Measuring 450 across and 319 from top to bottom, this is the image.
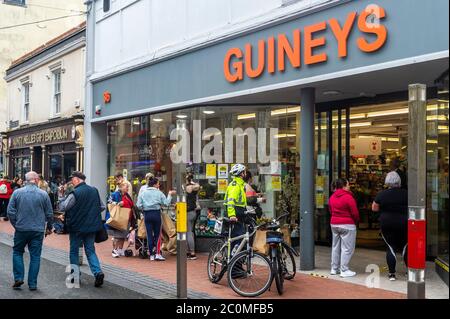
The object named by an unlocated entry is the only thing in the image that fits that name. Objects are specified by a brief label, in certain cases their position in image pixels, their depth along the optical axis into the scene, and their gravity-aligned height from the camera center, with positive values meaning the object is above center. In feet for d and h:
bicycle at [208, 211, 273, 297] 25.86 -4.80
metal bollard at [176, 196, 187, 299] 25.67 -3.86
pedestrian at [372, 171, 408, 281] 29.14 -2.60
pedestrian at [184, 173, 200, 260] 38.19 -3.00
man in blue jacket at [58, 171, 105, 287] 28.60 -2.61
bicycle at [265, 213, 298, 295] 26.04 -4.02
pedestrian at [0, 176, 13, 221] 69.46 -3.10
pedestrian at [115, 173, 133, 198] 42.60 -0.93
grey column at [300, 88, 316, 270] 33.06 -0.66
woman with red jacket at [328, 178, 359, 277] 30.50 -2.81
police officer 29.40 -1.81
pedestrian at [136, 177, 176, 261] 37.24 -2.90
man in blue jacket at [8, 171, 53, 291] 27.66 -2.86
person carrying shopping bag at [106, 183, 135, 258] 39.40 -4.31
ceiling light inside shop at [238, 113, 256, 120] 43.16 +4.08
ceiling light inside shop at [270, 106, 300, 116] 42.22 +4.42
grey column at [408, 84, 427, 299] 16.66 +0.19
